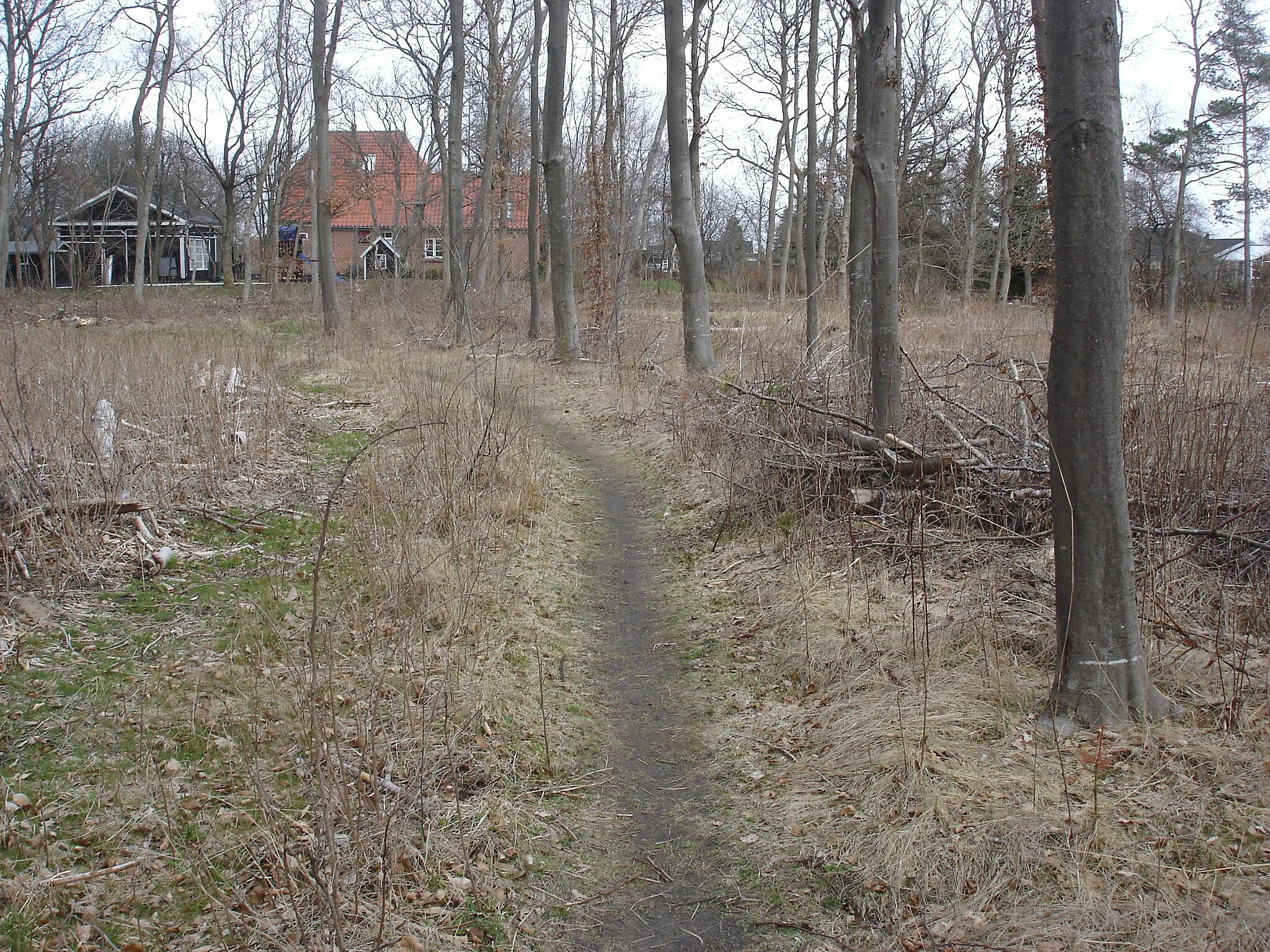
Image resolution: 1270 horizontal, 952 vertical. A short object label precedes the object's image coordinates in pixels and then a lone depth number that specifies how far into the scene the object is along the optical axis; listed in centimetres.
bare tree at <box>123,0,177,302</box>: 2809
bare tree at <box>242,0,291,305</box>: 2991
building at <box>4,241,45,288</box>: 4066
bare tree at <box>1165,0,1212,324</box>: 2422
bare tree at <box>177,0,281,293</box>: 3941
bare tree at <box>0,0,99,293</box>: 2639
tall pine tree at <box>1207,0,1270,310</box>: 2505
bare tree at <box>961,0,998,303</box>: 2645
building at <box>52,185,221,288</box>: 4138
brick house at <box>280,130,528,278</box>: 3369
